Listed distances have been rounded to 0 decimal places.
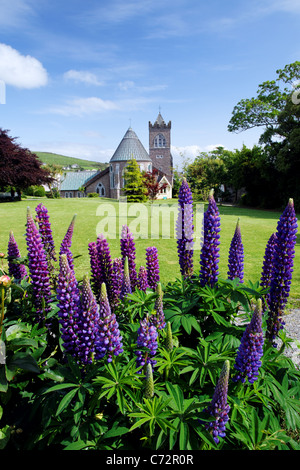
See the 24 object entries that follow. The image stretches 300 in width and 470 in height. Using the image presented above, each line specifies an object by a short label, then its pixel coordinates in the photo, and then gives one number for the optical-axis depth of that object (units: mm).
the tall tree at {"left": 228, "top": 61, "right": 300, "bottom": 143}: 30741
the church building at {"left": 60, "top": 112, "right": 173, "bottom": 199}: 55375
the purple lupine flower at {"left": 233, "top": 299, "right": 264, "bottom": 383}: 1886
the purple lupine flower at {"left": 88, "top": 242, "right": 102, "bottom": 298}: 3096
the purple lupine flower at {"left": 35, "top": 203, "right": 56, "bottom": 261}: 3054
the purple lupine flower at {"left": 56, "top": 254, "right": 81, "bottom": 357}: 2068
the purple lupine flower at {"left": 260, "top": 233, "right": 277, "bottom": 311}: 3078
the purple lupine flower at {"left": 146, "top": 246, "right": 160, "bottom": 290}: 3336
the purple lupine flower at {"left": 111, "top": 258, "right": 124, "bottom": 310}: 3029
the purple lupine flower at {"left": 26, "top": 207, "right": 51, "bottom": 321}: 2570
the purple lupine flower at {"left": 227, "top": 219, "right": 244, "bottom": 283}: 3104
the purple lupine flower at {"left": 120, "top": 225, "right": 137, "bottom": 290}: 3342
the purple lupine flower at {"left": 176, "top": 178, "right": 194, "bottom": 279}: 3211
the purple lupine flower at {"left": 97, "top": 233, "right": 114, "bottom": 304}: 3088
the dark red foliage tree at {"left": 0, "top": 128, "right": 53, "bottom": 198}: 28516
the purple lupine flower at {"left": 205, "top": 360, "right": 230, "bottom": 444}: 1596
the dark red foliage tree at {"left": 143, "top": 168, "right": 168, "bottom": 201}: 24078
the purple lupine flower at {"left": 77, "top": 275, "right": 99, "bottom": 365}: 1967
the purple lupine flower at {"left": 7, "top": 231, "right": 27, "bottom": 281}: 3244
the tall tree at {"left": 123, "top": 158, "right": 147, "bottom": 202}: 31766
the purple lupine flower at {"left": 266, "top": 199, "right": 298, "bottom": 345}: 2715
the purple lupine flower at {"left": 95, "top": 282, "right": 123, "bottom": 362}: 1963
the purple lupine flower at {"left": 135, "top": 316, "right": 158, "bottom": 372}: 2012
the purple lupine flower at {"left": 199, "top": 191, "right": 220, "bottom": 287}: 2818
